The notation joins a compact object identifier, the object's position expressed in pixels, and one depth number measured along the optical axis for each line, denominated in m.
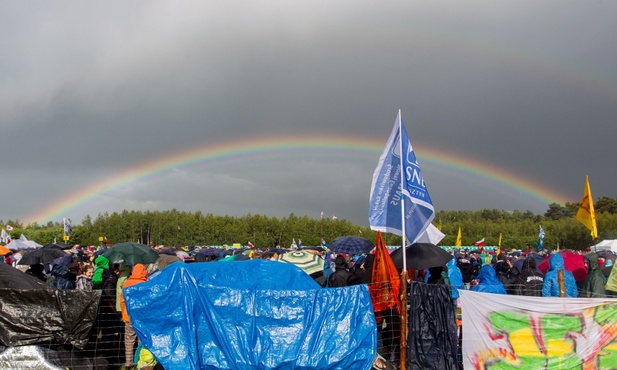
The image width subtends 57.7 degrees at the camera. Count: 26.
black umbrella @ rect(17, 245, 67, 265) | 19.39
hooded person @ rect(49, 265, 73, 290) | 11.62
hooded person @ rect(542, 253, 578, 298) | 10.42
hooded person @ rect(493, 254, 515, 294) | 14.30
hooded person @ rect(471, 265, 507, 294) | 10.47
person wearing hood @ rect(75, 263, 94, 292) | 11.40
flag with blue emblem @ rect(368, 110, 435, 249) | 9.88
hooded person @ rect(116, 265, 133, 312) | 10.51
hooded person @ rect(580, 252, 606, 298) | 10.95
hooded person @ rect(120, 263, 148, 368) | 9.96
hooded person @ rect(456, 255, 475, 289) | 20.47
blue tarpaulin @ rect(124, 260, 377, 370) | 8.37
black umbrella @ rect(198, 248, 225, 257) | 30.61
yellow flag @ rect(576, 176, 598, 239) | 15.04
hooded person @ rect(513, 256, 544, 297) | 12.33
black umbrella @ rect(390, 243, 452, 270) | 11.67
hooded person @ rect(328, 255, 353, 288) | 12.25
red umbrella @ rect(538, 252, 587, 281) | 16.11
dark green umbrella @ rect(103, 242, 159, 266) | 17.42
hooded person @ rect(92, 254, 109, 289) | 13.26
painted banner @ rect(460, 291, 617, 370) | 8.88
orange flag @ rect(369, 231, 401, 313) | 9.45
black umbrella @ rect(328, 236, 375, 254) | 20.52
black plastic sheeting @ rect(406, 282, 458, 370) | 9.11
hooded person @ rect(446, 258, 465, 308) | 15.20
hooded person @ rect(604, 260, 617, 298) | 10.49
